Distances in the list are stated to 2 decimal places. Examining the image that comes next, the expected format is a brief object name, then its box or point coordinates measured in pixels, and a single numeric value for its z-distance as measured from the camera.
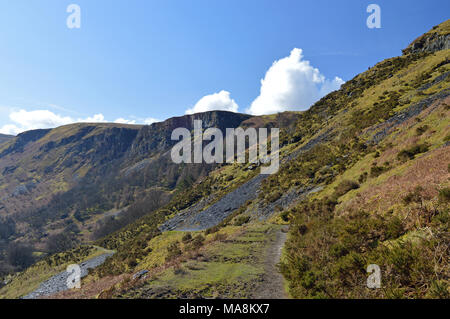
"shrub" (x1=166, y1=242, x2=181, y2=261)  17.47
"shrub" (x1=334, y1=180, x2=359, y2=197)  17.21
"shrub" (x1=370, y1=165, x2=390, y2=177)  16.29
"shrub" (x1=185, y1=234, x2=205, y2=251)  16.75
